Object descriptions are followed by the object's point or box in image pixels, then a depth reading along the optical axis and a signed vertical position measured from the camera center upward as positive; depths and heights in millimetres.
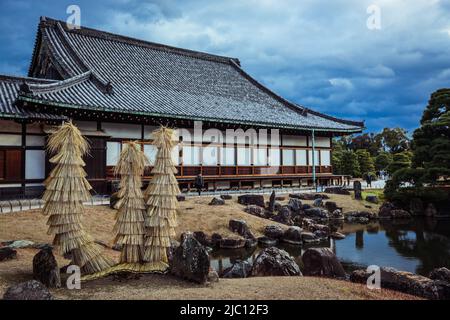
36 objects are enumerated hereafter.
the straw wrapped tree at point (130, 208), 8398 -826
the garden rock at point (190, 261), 7680 -1952
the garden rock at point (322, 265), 10220 -2733
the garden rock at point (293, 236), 16922 -3063
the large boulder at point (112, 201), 16791 -1301
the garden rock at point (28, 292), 5824 -1963
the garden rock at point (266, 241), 16516 -3261
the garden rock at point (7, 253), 9541 -2159
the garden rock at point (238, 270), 10664 -3002
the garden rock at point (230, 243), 15802 -3146
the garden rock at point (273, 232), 17281 -2923
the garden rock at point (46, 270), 7277 -1980
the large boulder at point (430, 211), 26572 -2991
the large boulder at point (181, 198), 19995 -1393
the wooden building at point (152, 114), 17750 +3641
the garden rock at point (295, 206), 22641 -2139
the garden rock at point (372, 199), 27469 -2111
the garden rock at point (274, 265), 9828 -2637
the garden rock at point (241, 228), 16578 -2624
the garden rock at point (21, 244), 11045 -2212
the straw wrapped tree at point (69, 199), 7922 -551
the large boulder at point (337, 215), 23516 -2865
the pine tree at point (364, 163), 56938 +1494
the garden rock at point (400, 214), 25156 -3045
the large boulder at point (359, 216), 23373 -3031
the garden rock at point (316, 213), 22562 -2622
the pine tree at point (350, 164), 52875 +1237
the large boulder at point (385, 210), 25109 -2753
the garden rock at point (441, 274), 10351 -3084
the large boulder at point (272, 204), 21278 -1897
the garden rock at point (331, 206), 24219 -2323
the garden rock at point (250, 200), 21516 -1649
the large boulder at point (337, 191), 28453 -1513
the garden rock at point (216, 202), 19978 -1637
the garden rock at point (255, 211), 20047 -2166
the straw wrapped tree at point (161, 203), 8492 -708
